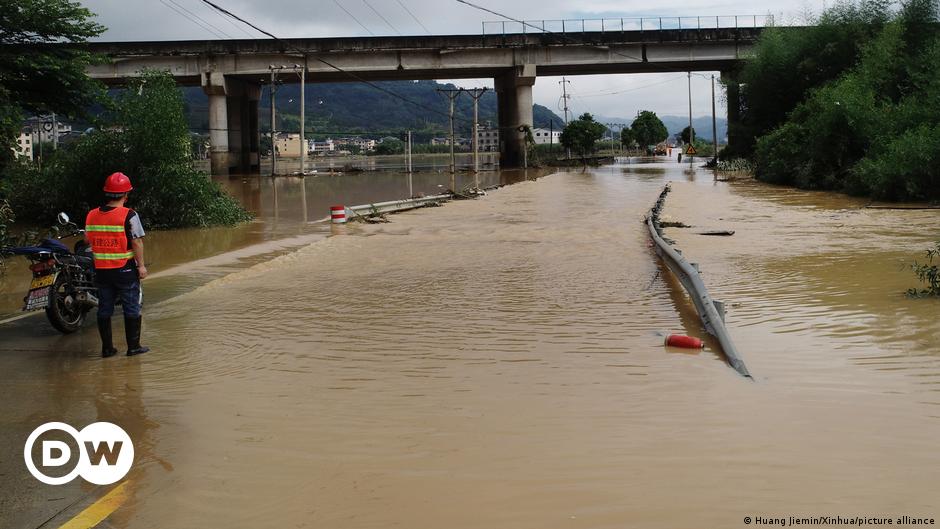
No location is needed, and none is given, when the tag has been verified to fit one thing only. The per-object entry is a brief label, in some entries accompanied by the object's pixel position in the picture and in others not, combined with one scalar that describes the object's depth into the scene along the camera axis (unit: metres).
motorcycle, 9.12
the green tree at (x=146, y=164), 22.75
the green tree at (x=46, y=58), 17.44
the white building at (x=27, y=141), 134.65
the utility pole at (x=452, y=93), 70.07
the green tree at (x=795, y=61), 46.81
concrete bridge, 68.06
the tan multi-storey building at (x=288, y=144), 192.66
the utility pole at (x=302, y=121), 64.37
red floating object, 7.57
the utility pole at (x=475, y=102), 70.69
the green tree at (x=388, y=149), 199.00
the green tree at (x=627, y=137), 164.50
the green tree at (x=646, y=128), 160.62
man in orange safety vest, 8.15
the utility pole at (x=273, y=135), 65.12
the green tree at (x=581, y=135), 103.12
